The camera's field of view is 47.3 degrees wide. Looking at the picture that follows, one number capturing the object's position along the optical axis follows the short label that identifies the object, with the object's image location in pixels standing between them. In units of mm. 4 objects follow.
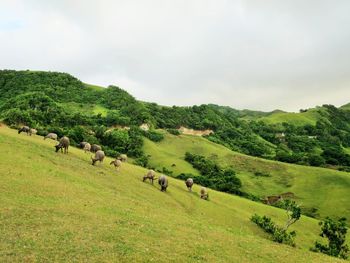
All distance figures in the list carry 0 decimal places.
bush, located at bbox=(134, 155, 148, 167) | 105400
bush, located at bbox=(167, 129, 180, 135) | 154050
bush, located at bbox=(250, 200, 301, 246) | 48000
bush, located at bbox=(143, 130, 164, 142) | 140000
